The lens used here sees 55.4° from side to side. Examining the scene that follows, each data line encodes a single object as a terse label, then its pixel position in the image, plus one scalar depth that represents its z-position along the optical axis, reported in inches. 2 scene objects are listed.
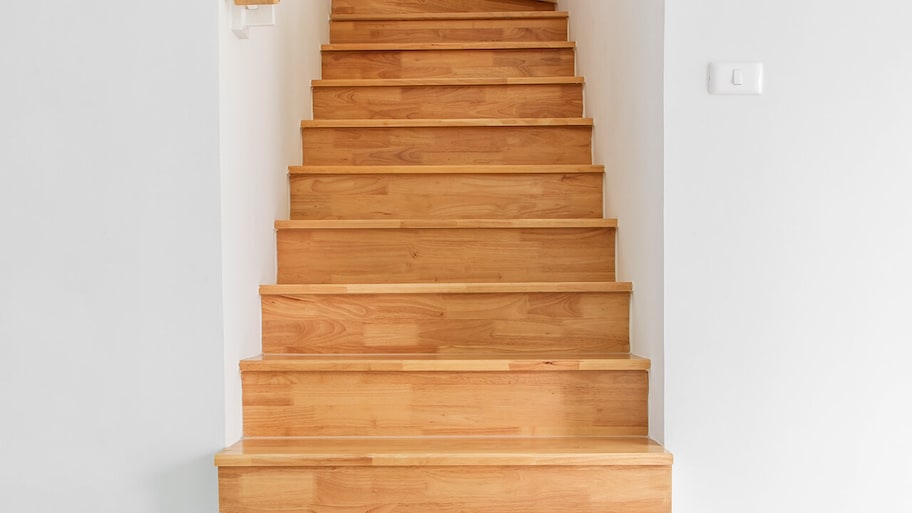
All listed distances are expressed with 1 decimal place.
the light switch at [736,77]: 70.3
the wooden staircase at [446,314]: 66.1
